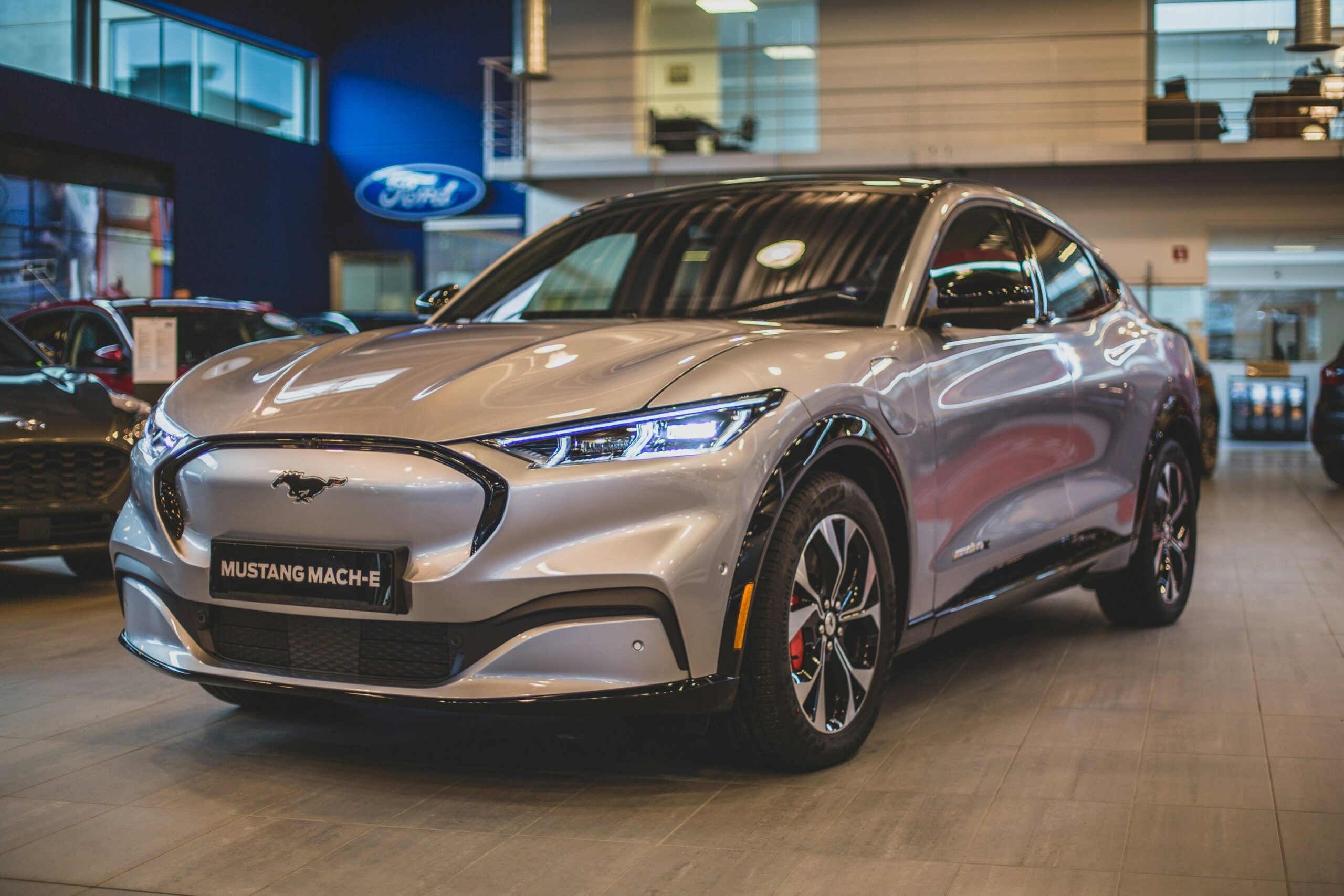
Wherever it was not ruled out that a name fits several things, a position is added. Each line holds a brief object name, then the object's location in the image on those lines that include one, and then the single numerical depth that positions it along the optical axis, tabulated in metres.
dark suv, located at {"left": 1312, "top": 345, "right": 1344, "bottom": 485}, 12.12
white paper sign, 8.62
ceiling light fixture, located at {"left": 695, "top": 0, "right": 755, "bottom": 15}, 21.89
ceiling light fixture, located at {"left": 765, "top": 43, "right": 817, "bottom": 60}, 23.33
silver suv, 2.91
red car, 10.60
